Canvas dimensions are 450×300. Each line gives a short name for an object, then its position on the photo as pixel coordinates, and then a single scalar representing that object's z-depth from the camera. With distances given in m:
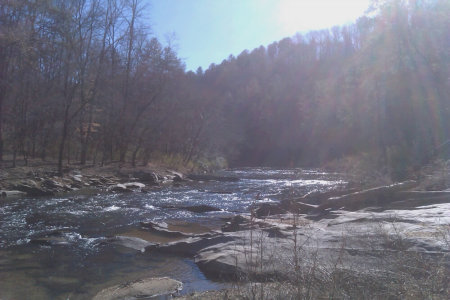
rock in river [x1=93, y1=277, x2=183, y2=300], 5.70
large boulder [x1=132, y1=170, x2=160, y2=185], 24.58
